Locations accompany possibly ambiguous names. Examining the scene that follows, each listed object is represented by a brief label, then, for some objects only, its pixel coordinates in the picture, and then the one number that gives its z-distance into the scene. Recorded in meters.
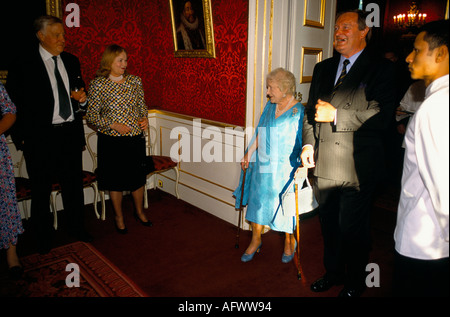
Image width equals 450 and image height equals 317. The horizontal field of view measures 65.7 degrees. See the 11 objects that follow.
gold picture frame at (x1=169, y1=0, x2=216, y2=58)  3.56
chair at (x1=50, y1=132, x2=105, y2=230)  3.37
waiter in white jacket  1.23
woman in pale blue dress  2.57
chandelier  7.31
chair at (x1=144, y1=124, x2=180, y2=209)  3.92
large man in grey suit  2.10
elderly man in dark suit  2.74
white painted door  3.01
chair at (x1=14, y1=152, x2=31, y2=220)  3.04
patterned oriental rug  2.45
